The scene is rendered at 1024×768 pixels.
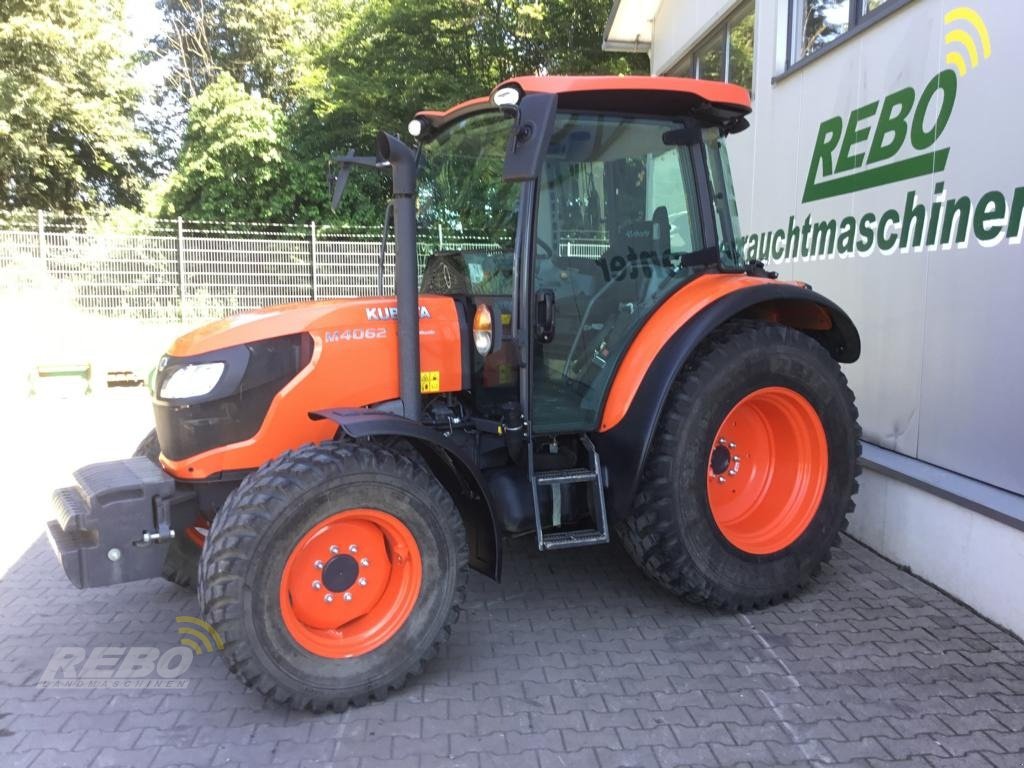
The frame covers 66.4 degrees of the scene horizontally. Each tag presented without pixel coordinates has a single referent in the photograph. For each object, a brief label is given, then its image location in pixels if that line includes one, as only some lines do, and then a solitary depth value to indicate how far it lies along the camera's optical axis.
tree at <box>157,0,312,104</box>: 21.19
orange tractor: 2.77
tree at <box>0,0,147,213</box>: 16.08
